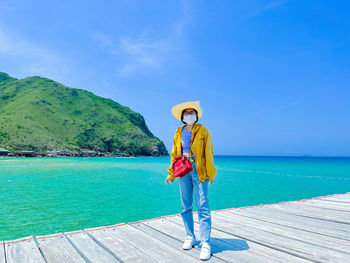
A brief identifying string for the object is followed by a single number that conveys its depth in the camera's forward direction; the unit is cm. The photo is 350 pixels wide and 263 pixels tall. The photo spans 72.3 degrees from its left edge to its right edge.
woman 374
